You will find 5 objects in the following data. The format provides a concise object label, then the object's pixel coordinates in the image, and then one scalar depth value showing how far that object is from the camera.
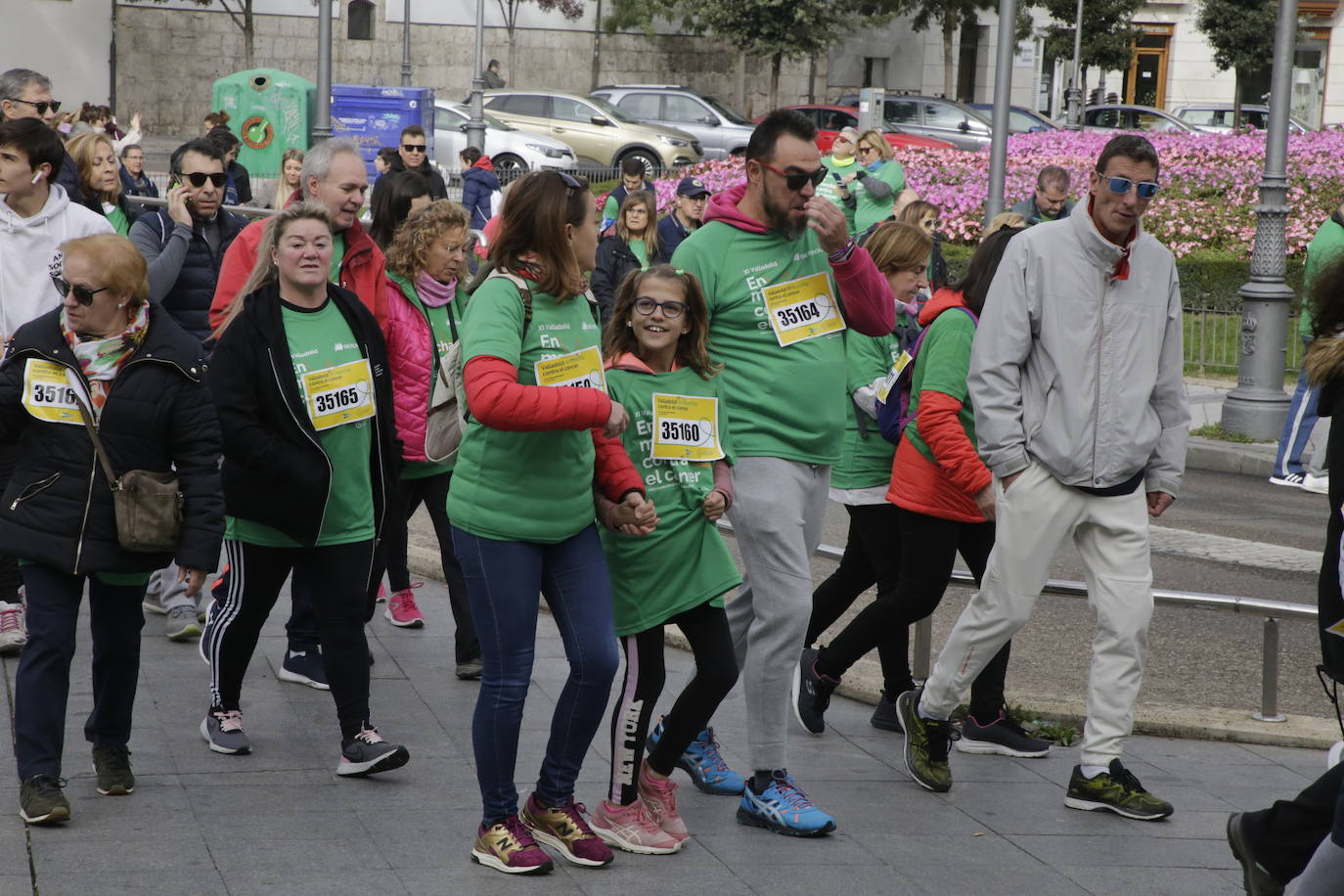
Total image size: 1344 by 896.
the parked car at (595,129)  32.00
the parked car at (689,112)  34.53
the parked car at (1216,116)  35.66
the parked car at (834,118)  31.68
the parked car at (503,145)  30.94
